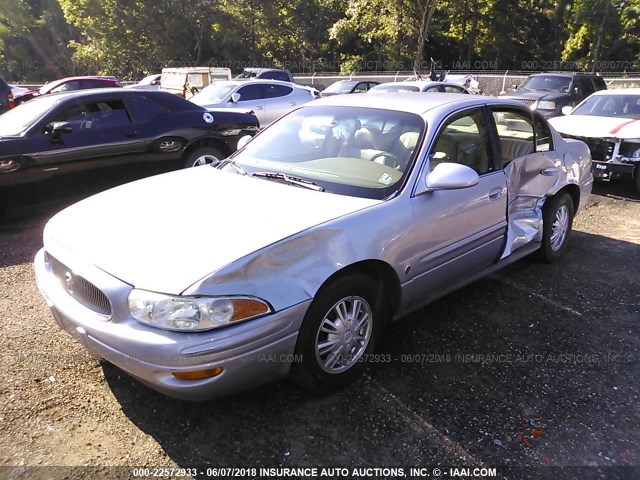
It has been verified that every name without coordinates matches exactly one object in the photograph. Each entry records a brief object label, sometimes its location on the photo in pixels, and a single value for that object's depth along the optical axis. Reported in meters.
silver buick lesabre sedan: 2.35
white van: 15.81
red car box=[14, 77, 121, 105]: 15.73
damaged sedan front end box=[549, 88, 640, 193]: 7.20
